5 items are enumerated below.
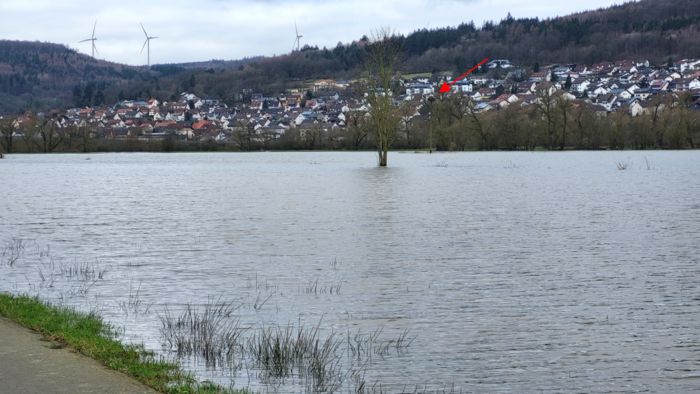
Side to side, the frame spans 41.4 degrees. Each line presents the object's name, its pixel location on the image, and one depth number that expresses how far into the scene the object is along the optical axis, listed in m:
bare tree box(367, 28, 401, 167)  79.00
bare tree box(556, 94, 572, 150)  118.38
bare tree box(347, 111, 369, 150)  126.44
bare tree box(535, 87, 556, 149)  119.88
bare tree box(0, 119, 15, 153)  138.75
